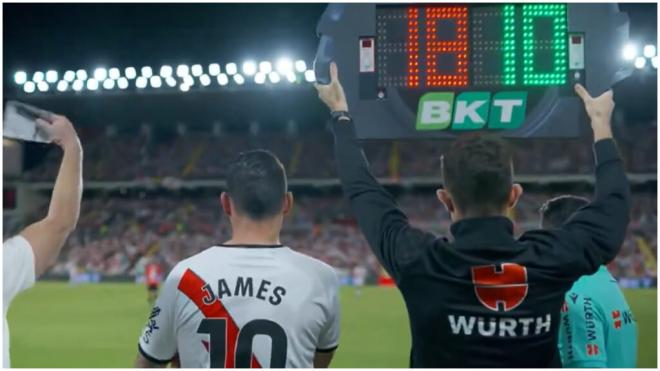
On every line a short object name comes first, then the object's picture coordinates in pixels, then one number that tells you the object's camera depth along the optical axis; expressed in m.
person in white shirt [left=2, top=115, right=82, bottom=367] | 2.05
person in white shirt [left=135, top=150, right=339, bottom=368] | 2.07
